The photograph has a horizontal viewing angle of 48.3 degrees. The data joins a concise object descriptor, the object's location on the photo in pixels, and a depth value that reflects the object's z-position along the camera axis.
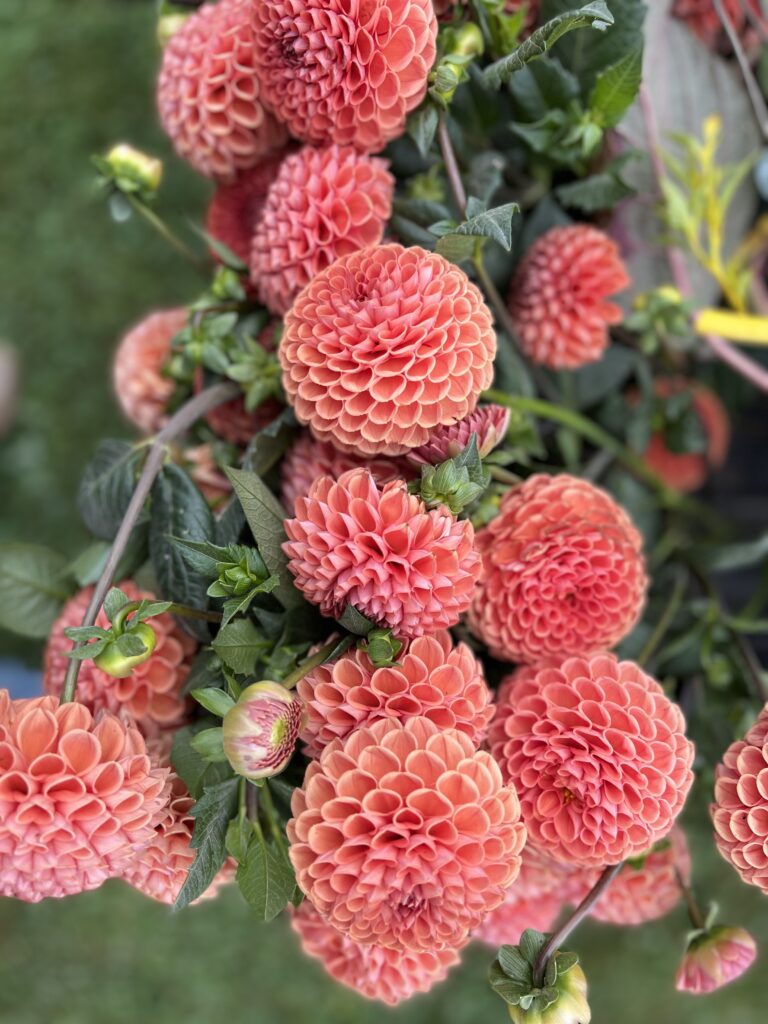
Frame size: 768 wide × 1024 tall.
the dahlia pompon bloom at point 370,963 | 0.36
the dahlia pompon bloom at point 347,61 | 0.34
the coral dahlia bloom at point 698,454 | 0.65
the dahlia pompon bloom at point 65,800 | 0.30
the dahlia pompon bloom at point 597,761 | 0.33
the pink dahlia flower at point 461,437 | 0.34
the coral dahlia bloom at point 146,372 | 0.47
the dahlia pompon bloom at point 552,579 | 0.36
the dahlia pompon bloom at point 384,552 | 0.31
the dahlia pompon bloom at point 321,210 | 0.37
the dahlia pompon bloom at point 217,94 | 0.39
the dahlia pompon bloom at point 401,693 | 0.31
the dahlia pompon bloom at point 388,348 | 0.31
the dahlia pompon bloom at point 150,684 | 0.37
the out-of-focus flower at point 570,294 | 0.43
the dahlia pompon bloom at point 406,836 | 0.29
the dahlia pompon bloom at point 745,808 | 0.33
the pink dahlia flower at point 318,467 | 0.36
